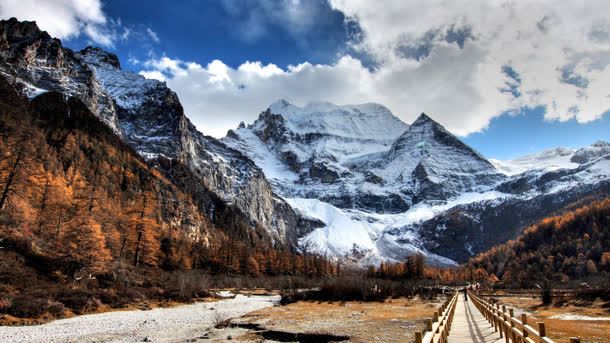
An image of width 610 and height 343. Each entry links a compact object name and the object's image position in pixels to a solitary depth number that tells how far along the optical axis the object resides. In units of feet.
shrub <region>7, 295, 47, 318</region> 110.63
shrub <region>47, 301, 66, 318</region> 119.96
